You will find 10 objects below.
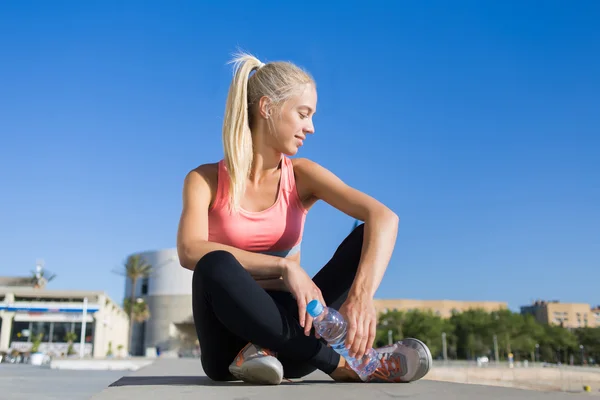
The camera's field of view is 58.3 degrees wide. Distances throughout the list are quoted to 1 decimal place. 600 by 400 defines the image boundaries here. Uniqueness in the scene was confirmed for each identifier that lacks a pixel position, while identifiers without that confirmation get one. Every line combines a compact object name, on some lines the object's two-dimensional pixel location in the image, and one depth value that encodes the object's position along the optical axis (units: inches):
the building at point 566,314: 4062.5
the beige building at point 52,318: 1261.1
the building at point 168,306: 2159.2
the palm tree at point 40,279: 1804.9
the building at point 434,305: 3570.4
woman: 68.4
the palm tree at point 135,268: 1913.1
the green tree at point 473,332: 2495.1
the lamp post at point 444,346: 2373.0
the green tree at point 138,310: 2028.8
